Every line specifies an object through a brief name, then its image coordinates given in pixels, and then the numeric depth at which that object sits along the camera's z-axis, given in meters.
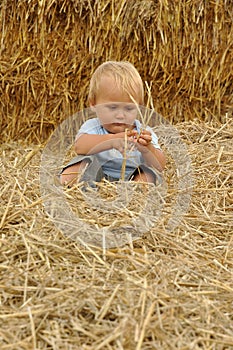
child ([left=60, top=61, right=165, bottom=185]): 4.39
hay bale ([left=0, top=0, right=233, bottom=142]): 6.30
